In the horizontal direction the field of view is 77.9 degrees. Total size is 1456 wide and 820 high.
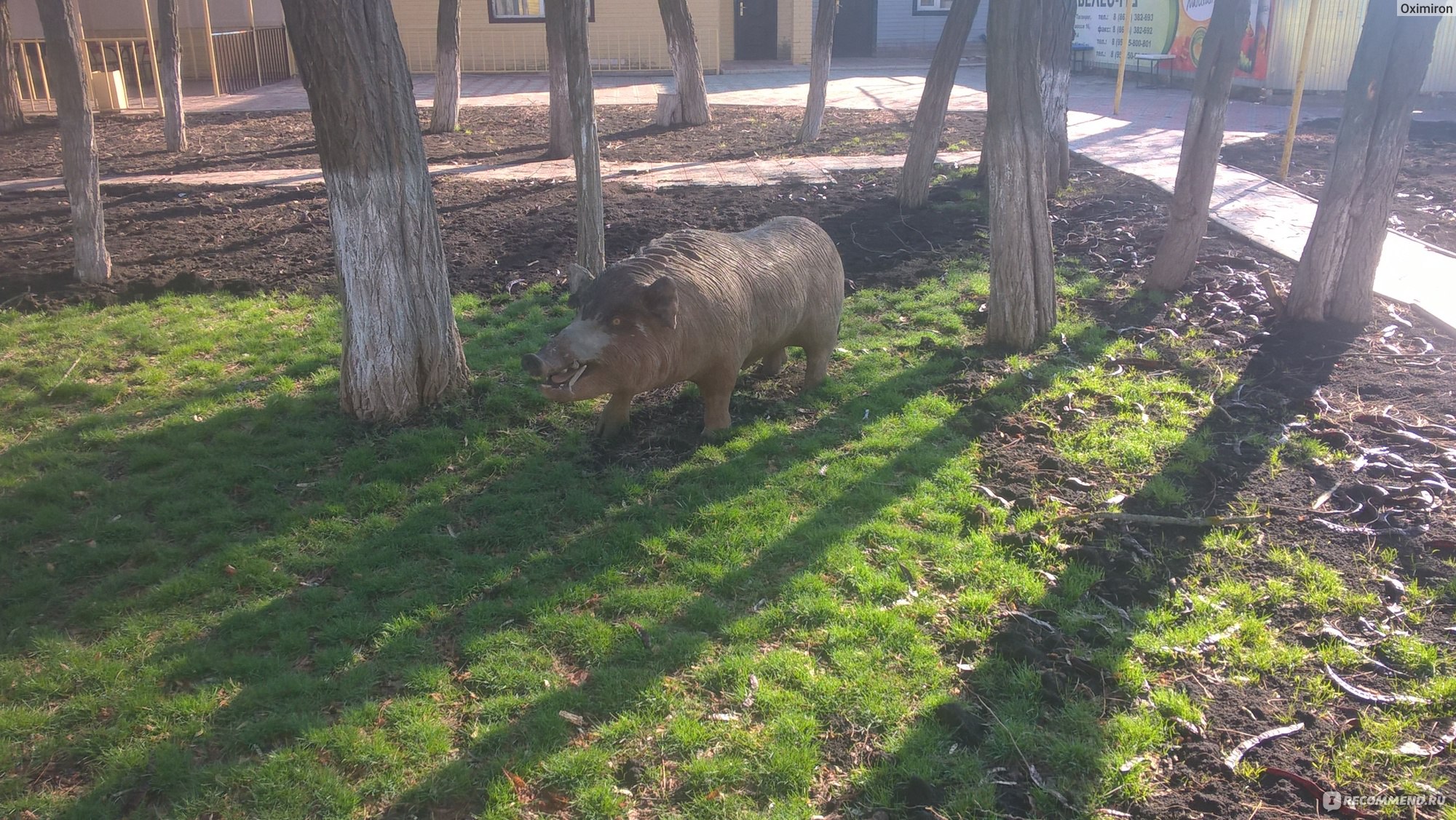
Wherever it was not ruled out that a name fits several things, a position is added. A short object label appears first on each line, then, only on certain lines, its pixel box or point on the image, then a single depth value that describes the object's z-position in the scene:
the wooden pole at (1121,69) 18.64
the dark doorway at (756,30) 28.42
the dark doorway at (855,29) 29.47
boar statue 5.07
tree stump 16.72
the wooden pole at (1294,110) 12.63
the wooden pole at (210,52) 18.25
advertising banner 20.12
